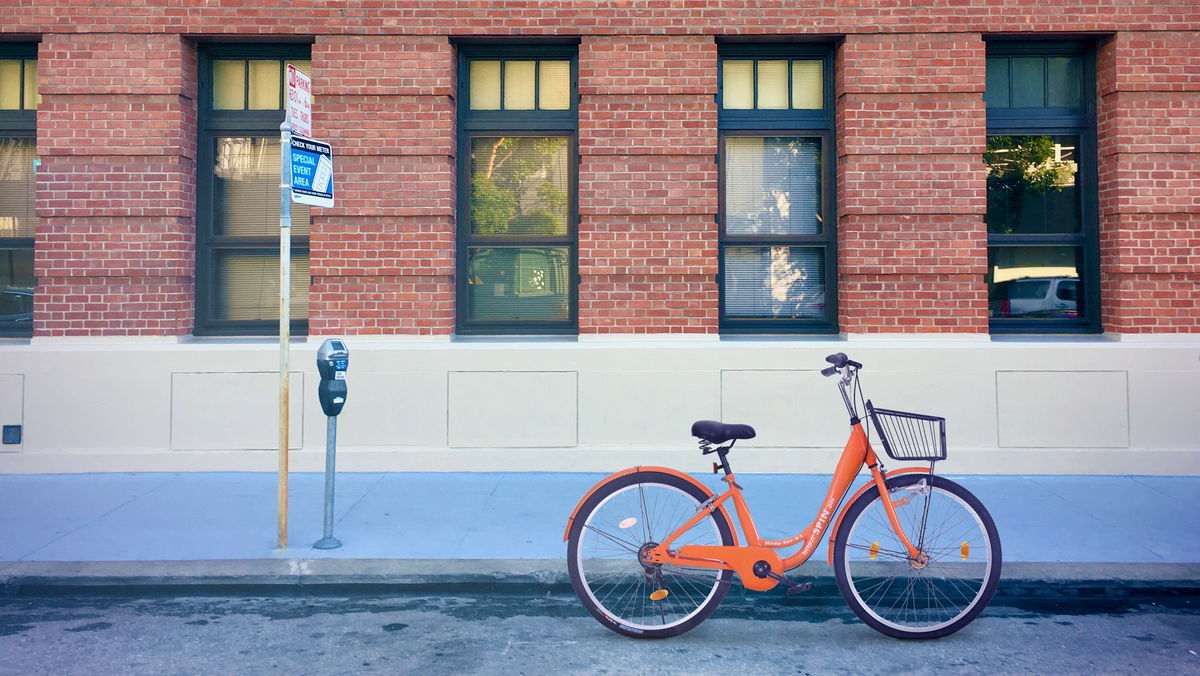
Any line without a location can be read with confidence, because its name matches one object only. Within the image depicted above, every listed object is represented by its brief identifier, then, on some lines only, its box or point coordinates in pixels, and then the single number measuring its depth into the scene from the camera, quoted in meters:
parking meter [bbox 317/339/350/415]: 4.87
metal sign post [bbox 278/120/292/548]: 5.07
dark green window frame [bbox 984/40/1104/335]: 7.72
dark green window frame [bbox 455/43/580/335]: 7.78
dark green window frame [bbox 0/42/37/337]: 7.79
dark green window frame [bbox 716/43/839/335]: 7.75
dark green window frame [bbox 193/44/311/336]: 7.77
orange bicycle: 3.83
